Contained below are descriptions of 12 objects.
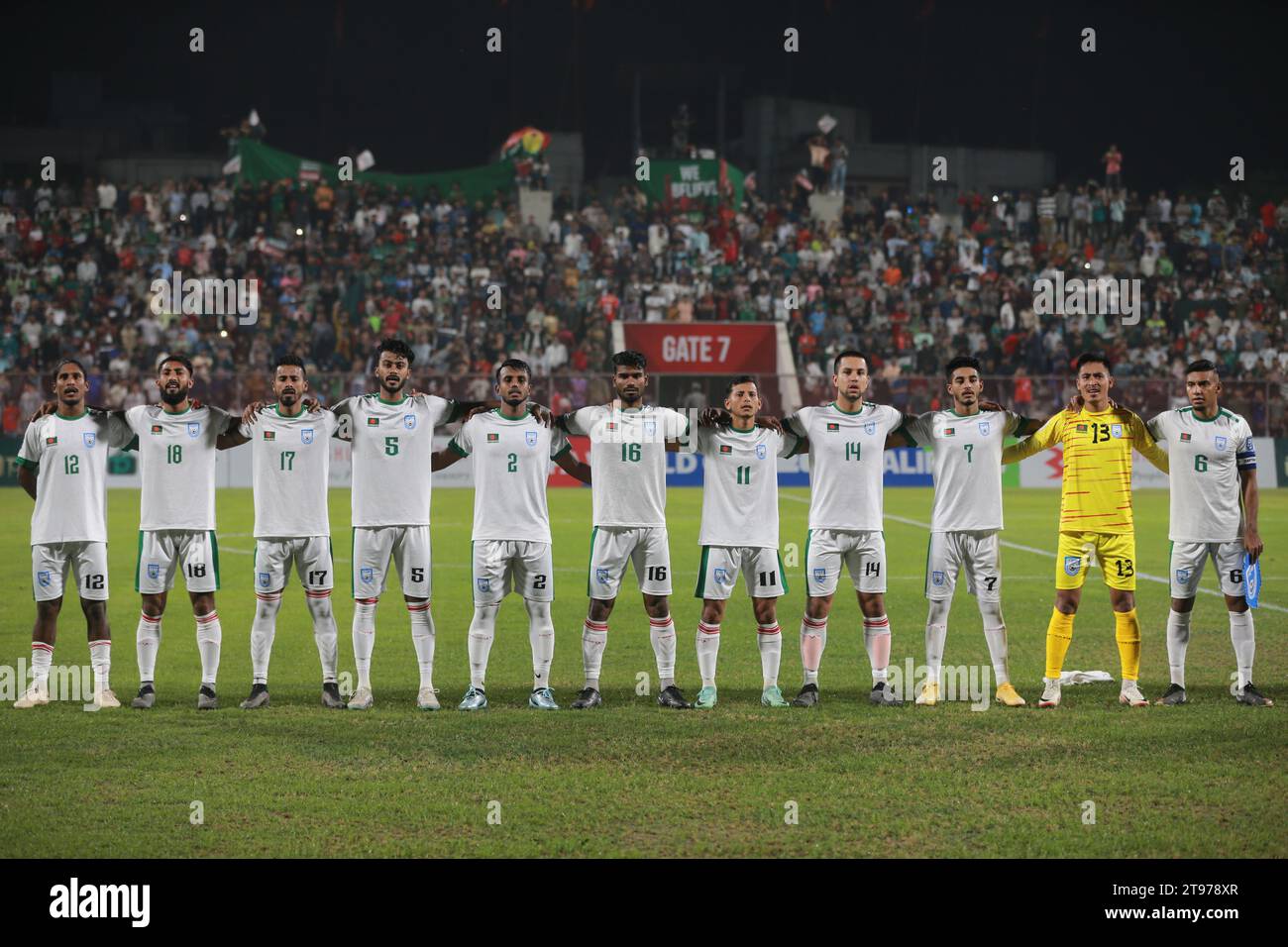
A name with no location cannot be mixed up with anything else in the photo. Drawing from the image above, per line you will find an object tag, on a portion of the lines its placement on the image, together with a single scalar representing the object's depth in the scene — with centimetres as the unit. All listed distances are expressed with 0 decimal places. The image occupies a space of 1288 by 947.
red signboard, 3466
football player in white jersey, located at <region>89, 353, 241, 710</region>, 939
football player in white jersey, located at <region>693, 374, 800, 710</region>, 948
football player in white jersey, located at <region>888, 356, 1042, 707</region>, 953
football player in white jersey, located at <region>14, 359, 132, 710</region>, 946
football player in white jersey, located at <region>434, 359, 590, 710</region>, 935
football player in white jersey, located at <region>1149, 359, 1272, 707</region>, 951
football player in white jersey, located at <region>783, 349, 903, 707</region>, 950
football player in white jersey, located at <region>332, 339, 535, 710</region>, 938
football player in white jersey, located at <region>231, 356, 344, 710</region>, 934
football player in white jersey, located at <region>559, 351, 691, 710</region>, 942
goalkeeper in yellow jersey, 939
